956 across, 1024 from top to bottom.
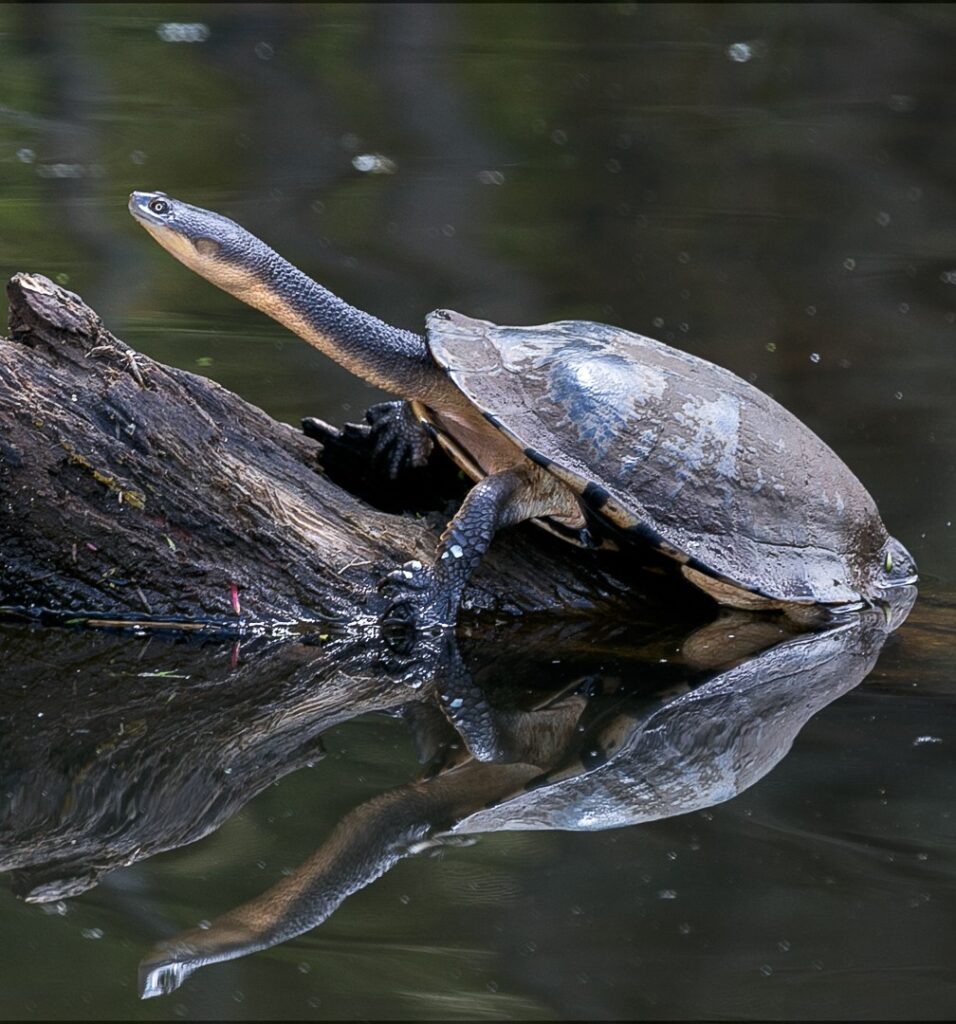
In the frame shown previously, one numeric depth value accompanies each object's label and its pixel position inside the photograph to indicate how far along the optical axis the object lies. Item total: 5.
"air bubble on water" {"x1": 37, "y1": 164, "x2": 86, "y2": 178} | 16.19
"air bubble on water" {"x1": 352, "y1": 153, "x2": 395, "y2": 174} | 18.33
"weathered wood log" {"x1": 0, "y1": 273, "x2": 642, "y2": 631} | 6.76
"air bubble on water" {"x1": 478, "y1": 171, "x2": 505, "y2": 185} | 18.23
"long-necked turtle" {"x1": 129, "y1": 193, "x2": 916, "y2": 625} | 7.23
